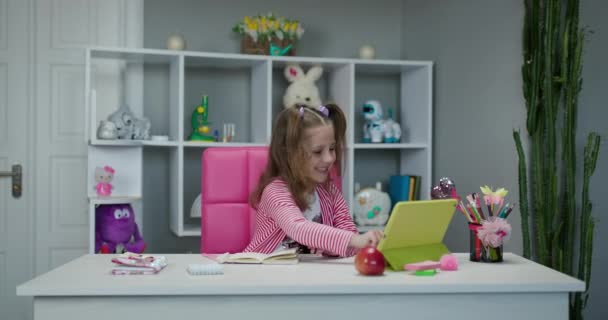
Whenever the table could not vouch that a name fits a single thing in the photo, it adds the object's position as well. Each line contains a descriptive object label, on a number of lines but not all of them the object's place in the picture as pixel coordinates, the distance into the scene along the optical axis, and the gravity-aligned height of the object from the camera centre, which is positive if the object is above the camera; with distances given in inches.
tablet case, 62.6 -7.7
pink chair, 86.5 -6.2
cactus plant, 97.3 +1.0
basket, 140.3 +20.0
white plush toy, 142.4 +12.3
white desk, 54.9 -11.9
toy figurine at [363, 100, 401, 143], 145.6 +4.3
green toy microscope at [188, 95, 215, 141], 137.5 +4.2
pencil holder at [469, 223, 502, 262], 71.0 -10.2
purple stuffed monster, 128.0 -15.1
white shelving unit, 133.7 +8.7
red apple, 60.2 -9.7
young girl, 79.4 -2.7
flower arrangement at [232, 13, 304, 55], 139.5 +22.3
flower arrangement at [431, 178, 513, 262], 70.6 -7.4
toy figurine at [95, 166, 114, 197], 132.6 -6.6
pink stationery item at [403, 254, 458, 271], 63.7 -10.5
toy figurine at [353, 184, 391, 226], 141.8 -12.0
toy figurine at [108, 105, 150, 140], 131.6 +3.8
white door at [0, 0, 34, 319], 140.9 -1.5
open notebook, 67.7 -10.7
